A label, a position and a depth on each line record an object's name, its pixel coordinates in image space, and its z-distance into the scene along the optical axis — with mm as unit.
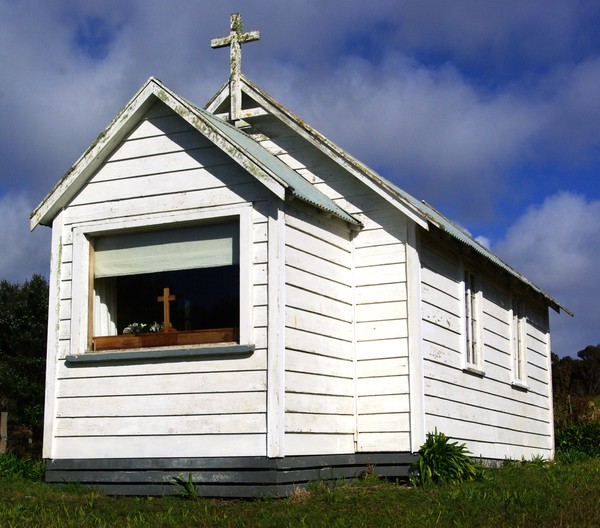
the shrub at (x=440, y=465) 13398
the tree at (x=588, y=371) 47781
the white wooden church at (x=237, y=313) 12492
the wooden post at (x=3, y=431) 21980
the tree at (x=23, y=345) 35000
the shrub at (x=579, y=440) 21375
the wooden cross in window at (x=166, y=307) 13352
